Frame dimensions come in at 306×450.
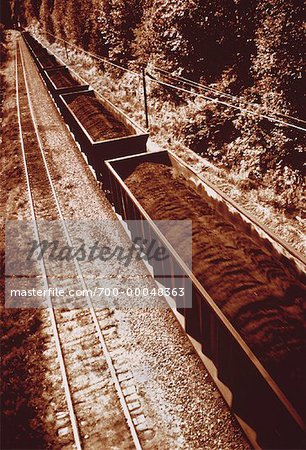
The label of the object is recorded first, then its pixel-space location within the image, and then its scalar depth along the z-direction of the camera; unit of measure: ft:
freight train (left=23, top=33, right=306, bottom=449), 12.21
